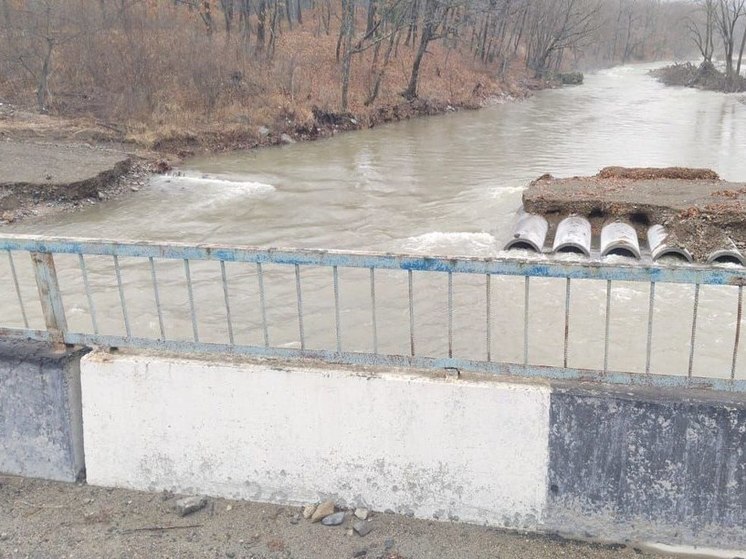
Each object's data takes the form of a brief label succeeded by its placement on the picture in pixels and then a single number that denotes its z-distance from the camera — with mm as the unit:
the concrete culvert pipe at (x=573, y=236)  10000
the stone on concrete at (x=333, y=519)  3495
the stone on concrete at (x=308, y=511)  3561
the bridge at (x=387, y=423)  3242
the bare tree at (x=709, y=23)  50450
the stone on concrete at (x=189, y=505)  3596
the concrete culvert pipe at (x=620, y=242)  9758
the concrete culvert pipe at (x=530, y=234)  10328
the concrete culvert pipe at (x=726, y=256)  9359
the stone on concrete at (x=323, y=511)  3533
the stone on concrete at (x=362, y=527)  3430
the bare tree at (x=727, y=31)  44588
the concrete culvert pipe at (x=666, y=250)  9714
